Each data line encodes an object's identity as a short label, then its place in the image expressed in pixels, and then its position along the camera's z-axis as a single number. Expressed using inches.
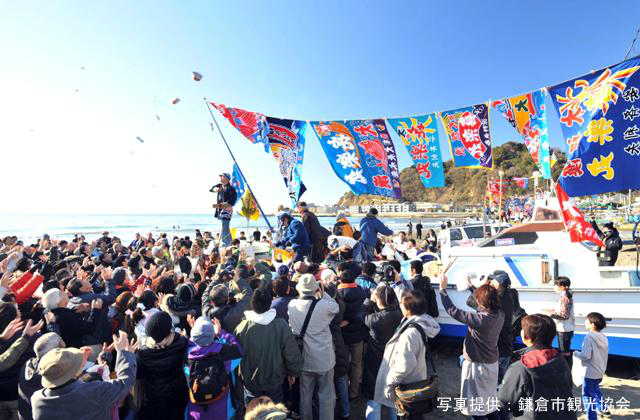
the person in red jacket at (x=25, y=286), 164.0
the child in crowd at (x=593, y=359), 149.2
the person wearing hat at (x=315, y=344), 142.6
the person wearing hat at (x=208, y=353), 112.2
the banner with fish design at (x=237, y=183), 357.4
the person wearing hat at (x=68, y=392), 82.0
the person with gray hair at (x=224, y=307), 146.2
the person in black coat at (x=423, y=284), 186.5
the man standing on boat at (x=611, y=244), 423.6
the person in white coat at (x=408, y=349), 118.7
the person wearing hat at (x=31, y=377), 100.6
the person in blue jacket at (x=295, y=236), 260.1
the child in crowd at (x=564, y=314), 180.7
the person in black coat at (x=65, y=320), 134.3
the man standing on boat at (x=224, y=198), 339.9
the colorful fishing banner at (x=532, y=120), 269.6
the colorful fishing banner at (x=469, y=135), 300.8
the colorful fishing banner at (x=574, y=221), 198.7
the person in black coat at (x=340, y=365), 155.3
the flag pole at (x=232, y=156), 317.4
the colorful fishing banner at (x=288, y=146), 341.1
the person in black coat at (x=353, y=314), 163.2
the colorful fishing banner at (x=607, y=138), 207.5
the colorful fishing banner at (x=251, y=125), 340.8
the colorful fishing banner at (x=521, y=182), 970.7
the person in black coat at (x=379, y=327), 142.3
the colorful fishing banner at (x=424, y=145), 320.7
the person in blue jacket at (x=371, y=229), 283.3
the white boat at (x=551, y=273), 202.5
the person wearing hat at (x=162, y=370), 114.2
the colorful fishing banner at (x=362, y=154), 328.2
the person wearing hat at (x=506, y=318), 158.4
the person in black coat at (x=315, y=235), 279.1
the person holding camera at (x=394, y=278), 180.5
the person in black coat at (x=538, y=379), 100.3
